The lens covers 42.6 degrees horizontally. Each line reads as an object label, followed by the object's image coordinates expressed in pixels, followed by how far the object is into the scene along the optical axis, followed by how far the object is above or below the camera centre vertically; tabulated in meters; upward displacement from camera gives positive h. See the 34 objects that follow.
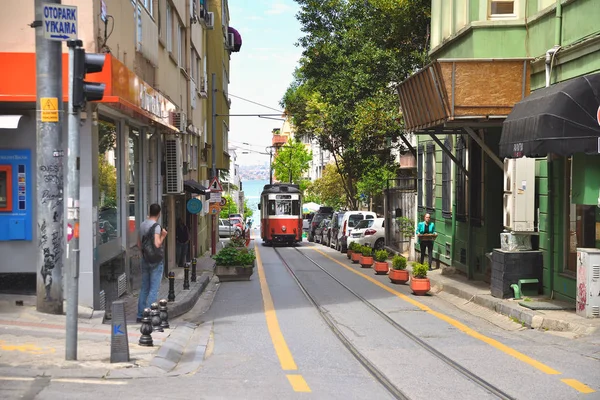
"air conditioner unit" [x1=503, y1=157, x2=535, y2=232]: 15.02 -0.05
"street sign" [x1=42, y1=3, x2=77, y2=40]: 8.69 +1.96
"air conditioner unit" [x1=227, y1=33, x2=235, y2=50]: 51.91 +10.54
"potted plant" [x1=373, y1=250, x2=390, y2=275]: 23.28 -2.12
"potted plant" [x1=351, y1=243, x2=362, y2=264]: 28.77 -2.26
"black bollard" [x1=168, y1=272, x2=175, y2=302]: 15.02 -1.86
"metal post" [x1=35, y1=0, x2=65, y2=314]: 10.47 +0.22
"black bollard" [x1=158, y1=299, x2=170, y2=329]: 11.55 -1.84
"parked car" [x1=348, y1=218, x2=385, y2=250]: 34.06 -1.93
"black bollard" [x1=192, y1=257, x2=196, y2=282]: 19.64 -1.95
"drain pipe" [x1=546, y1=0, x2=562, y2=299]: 14.19 -0.07
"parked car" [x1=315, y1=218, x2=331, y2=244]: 46.75 -2.38
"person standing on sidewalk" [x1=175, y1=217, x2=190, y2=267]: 24.75 -1.57
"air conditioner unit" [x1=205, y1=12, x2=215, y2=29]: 34.86 +8.03
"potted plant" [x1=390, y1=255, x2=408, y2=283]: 20.02 -2.03
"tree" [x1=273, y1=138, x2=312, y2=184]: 92.62 +3.86
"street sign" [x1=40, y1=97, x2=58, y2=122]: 10.27 +1.17
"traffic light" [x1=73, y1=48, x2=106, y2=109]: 8.56 +1.30
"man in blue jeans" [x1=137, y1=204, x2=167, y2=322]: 11.79 -1.16
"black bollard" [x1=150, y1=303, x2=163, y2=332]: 10.30 -1.78
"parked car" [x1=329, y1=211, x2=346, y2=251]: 40.50 -1.90
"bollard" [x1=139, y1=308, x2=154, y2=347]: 9.82 -1.73
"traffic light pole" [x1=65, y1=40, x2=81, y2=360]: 8.67 -0.38
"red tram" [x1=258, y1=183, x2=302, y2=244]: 42.88 -0.96
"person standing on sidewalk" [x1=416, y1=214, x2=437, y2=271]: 22.70 -1.18
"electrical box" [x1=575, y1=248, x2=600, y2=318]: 12.05 -1.42
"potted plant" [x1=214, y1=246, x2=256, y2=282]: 21.59 -2.05
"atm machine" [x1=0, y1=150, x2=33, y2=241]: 11.75 -0.01
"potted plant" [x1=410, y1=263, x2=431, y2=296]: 17.42 -1.99
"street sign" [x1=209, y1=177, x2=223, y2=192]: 31.03 +0.34
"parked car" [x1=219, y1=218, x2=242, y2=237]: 60.66 -2.69
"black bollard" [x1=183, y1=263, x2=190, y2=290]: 17.56 -1.93
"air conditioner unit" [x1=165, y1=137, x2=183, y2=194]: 21.56 +0.83
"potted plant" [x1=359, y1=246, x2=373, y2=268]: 26.75 -2.24
